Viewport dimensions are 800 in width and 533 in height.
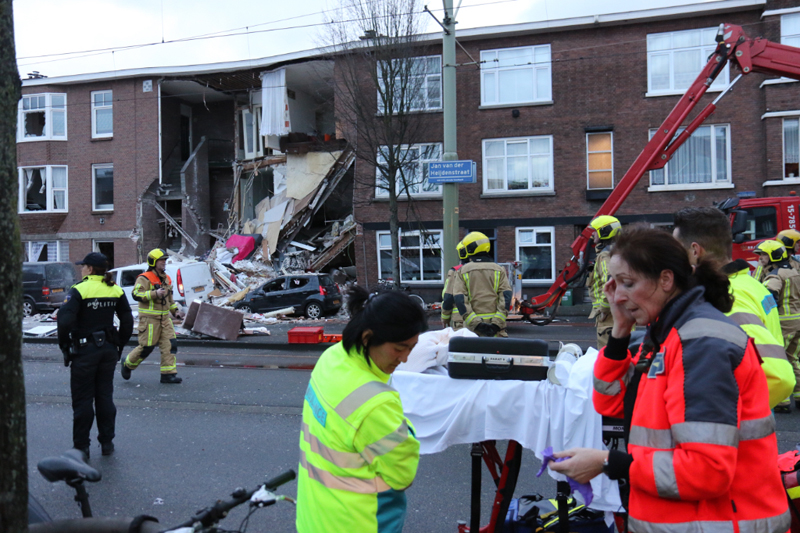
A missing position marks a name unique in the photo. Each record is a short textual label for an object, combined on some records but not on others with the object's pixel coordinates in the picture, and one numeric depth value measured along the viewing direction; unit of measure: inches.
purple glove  101.7
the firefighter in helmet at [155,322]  367.2
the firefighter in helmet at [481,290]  292.7
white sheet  138.6
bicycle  82.4
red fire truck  455.8
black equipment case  139.2
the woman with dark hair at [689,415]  71.4
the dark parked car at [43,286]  786.8
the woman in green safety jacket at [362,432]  80.3
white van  796.0
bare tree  748.0
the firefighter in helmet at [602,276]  262.2
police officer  230.2
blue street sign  455.5
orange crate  516.4
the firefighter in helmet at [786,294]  305.4
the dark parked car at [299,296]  760.3
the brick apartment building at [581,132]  773.3
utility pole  471.8
